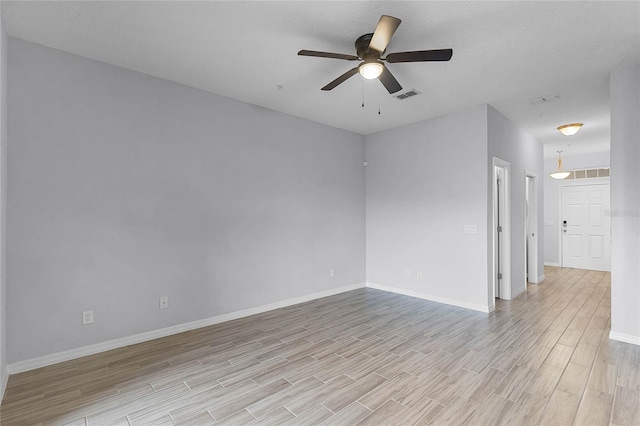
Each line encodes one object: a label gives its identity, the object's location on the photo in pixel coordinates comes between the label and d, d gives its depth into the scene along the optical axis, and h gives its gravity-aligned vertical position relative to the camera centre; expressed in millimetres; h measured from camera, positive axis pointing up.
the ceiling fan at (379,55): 2211 +1262
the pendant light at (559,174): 7155 +869
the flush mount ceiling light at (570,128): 4996 +1361
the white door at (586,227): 7305 -385
